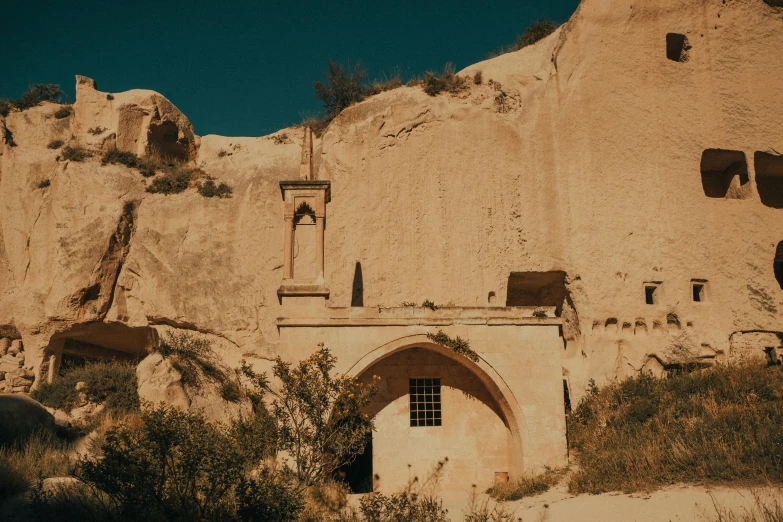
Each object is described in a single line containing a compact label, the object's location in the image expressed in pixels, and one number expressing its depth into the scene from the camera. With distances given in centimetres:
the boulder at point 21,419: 1567
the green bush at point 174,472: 1081
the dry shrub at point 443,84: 2480
